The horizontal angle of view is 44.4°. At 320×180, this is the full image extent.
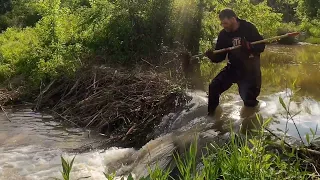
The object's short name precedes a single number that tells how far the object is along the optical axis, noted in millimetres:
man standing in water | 5433
